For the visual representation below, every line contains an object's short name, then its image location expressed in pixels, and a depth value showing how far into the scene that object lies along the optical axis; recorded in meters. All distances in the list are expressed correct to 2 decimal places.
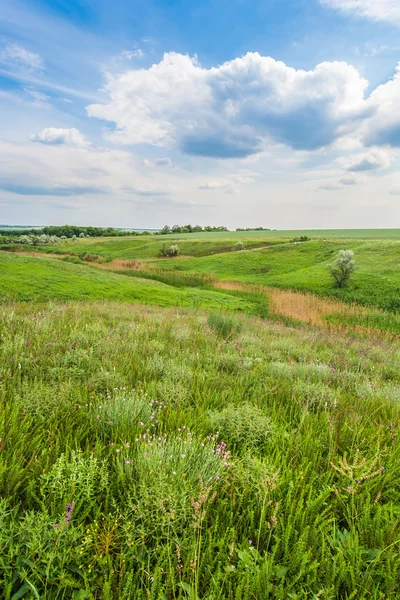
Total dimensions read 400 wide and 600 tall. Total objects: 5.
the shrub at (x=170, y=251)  73.12
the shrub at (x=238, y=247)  79.28
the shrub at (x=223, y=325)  9.59
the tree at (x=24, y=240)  87.88
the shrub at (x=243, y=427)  2.86
